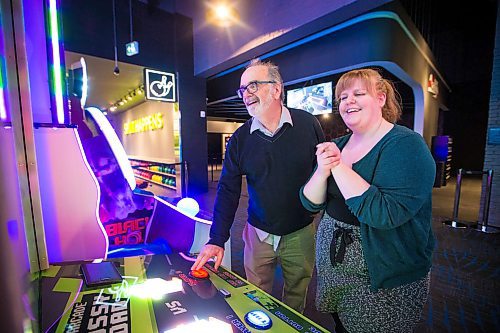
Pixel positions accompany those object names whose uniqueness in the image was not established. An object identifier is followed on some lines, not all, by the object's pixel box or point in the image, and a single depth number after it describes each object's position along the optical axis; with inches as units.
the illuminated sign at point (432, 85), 268.1
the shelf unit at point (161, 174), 254.4
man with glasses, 51.1
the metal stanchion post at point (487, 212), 147.9
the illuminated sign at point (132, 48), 178.5
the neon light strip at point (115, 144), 64.6
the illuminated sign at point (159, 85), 212.4
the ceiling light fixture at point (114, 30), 195.5
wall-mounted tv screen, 227.6
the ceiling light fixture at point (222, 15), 183.0
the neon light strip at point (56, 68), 49.2
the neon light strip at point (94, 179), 46.5
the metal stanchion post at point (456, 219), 159.2
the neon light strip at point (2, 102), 18.9
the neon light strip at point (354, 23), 156.8
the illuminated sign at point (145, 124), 288.8
